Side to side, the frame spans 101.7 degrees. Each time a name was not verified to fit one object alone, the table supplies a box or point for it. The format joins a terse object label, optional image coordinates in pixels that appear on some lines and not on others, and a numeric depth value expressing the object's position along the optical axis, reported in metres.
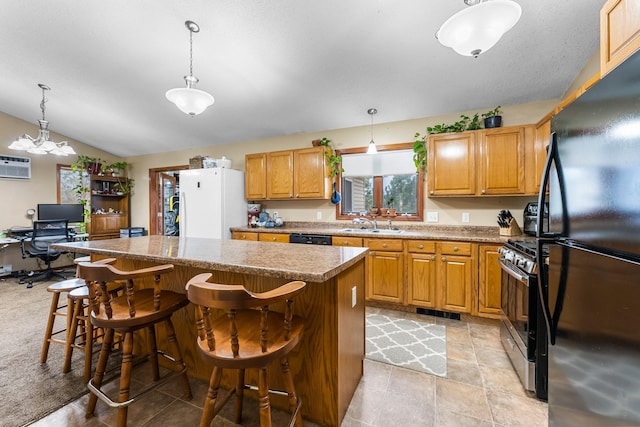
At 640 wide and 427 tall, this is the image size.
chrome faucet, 3.65
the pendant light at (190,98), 2.03
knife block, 2.86
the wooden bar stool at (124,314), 1.31
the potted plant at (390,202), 3.71
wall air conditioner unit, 4.53
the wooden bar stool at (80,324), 1.75
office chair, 4.14
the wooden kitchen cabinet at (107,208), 5.43
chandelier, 3.62
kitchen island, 1.37
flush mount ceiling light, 1.25
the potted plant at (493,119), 2.93
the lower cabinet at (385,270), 3.00
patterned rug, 2.07
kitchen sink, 3.28
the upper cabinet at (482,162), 2.78
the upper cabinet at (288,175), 3.81
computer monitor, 4.80
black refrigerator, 0.72
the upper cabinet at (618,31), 1.12
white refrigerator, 3.97
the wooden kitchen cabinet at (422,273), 2.87
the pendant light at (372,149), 3.18
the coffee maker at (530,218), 2.73
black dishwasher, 3.34
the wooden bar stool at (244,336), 0.97
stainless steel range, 1.67
